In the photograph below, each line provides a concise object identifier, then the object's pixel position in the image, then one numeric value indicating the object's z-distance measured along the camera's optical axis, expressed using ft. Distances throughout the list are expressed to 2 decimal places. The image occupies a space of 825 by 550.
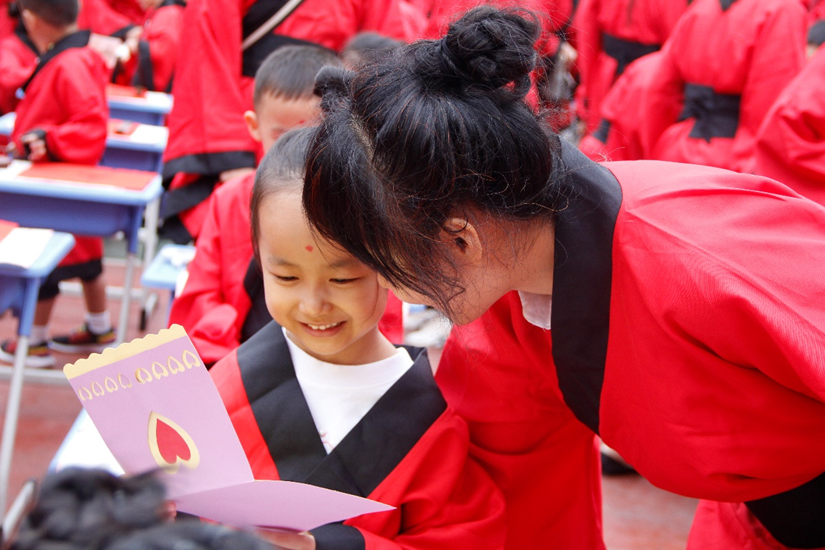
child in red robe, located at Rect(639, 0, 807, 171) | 8.25
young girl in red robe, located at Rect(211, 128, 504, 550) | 3.43
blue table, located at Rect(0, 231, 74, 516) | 5.59
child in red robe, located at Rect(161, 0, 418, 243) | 7.02
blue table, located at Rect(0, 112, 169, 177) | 10.17
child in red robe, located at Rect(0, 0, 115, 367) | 9.00
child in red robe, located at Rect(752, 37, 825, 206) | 7.22
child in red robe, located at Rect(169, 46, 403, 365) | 4.92
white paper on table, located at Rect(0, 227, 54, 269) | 5.57
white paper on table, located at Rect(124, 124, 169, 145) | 10.28
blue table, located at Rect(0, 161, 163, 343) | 7.65
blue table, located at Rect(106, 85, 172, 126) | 11.96
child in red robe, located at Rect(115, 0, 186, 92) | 15.01
